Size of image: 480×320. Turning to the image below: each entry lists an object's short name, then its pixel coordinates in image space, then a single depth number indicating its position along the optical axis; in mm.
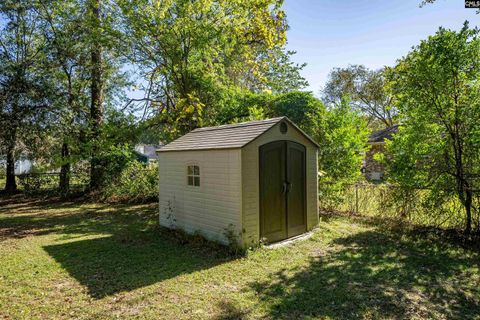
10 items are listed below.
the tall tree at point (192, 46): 10617
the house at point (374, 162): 19500
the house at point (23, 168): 25558
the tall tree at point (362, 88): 28188
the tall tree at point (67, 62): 11727
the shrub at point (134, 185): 12586
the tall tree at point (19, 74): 9352
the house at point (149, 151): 49375
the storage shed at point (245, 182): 5809
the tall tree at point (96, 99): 12828
